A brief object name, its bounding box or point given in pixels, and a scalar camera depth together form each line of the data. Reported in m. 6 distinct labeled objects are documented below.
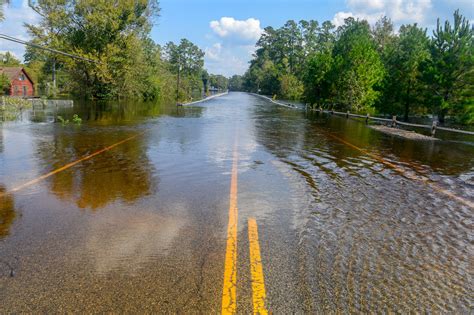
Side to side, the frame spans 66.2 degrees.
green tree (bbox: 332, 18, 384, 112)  36.66
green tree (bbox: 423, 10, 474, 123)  26.12
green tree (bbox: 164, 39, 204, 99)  138.38
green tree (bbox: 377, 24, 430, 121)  33.12
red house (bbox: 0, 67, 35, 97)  59.44
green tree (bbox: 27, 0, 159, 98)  48.59
